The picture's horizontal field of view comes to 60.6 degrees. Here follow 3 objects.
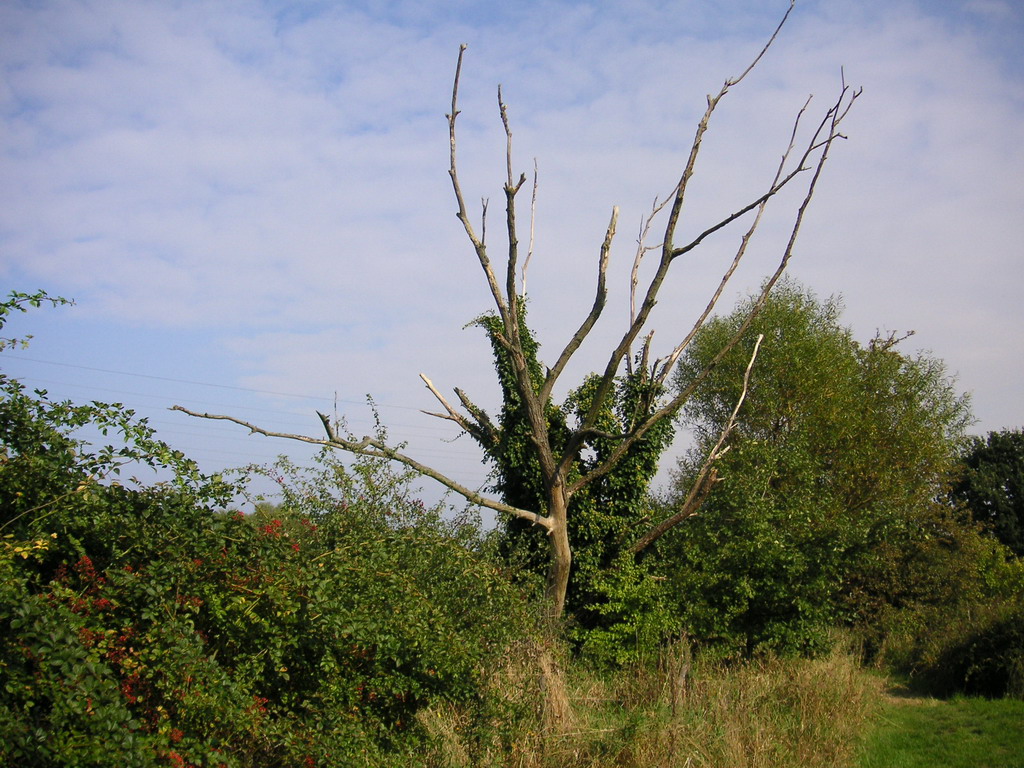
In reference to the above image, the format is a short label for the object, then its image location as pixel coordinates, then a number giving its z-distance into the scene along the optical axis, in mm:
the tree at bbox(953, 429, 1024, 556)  31344
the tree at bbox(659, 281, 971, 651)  13719
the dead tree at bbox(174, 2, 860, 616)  11195
